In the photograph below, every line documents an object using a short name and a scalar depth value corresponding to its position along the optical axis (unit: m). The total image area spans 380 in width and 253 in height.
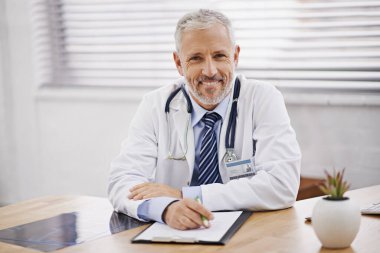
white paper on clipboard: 1.50
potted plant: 1.42
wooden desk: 1.45
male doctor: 1.78
